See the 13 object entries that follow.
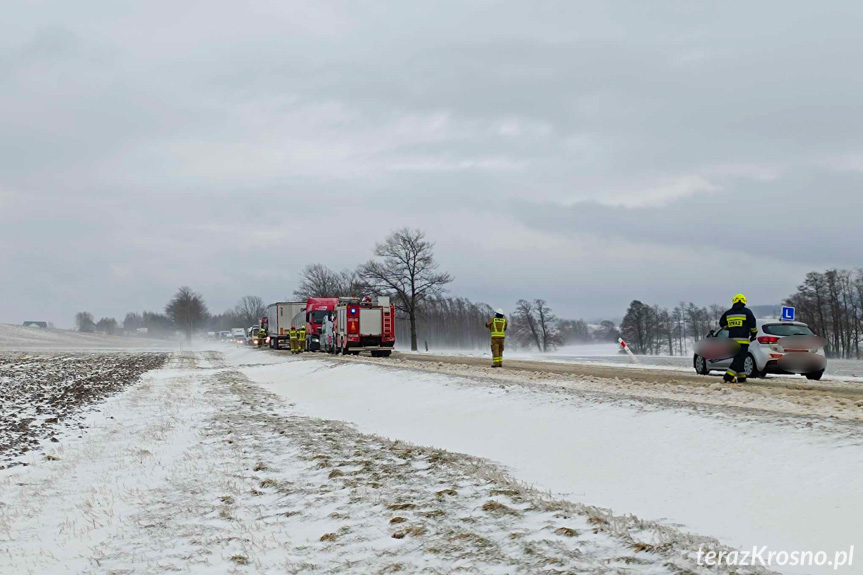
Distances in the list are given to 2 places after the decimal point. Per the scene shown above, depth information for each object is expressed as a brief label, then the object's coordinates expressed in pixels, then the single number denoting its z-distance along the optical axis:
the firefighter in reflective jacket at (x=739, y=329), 16.61
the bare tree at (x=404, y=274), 61.72
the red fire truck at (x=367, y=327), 42.00
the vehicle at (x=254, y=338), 74.25
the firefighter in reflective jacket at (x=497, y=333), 25.20
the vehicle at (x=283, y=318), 61.38
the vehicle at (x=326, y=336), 46.34
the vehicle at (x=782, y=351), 18.59
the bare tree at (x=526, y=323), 115.19
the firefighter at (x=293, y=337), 52.98
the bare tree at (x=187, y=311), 153.54
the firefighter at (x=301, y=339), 51.75
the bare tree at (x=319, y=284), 103.38
